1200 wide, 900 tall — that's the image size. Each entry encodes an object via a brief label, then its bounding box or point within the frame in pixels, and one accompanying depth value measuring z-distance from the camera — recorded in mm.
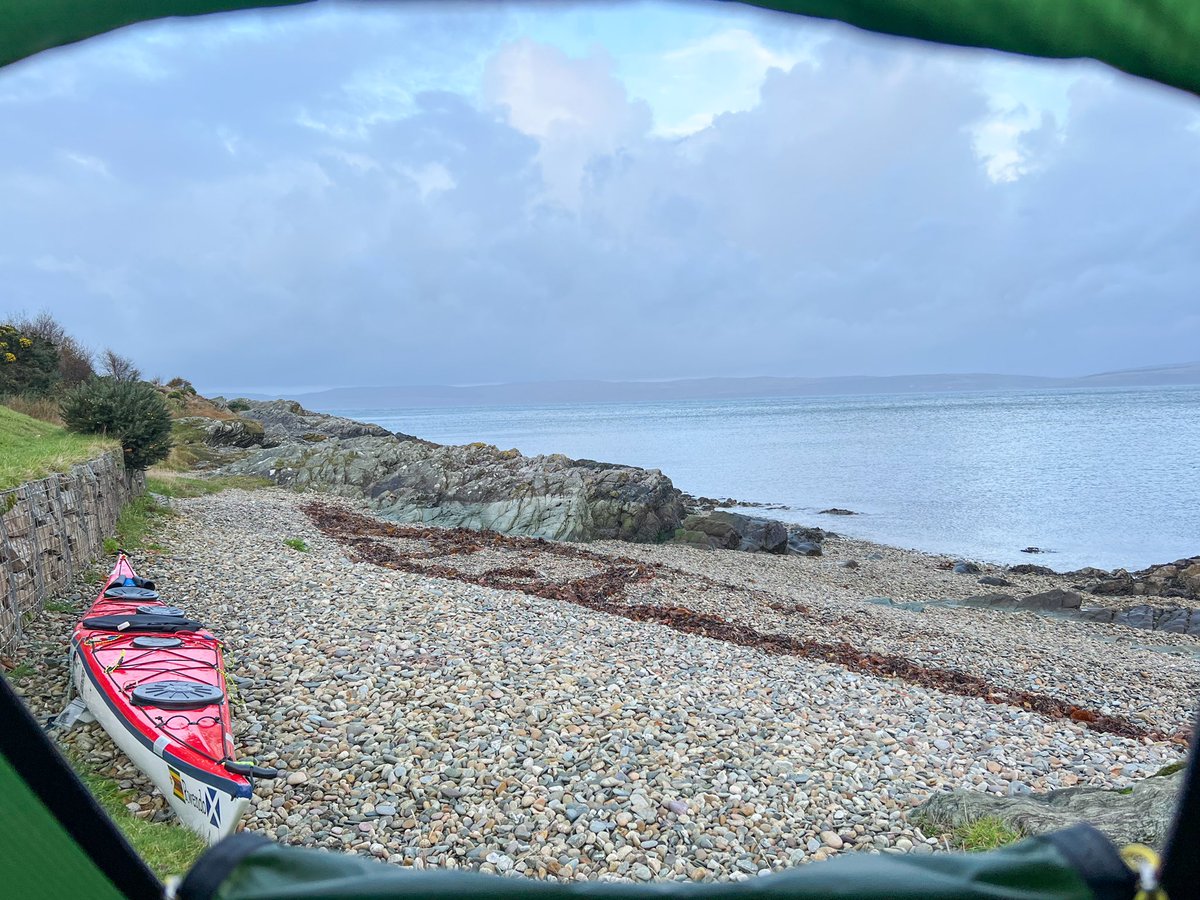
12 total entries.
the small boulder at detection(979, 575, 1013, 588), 20875
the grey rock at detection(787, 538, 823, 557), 24391
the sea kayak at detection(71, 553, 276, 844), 4305
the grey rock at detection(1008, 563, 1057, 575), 23188
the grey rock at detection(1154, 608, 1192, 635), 16234
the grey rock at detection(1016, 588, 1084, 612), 17938
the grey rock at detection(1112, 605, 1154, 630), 16739
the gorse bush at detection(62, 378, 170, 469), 14953
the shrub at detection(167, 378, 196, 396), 47594
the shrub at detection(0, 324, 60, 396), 22594
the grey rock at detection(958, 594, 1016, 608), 18156
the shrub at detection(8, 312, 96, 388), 26859
